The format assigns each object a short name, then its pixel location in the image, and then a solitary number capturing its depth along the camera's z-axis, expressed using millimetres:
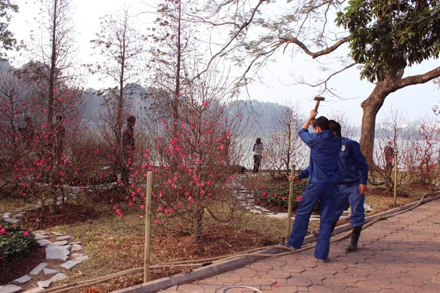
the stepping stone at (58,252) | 4855
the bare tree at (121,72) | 15211
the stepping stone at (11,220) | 6812
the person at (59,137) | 7354
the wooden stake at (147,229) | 3924
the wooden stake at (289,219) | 5512
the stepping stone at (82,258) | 4809
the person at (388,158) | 11273
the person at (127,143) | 9016
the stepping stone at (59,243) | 5371
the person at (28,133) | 8945
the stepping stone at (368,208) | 8742
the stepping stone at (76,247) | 5250
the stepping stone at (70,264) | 4512
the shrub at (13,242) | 4473
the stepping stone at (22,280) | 4141
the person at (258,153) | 14805
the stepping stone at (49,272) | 4363
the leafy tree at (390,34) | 8125
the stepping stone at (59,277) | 4160
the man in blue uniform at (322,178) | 4773
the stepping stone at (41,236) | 5650
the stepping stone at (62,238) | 5708
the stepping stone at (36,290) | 3805
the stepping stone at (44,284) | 3980
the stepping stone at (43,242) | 5334
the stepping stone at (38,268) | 4414
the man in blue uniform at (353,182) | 5277
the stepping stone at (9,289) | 3868
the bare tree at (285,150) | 13070
